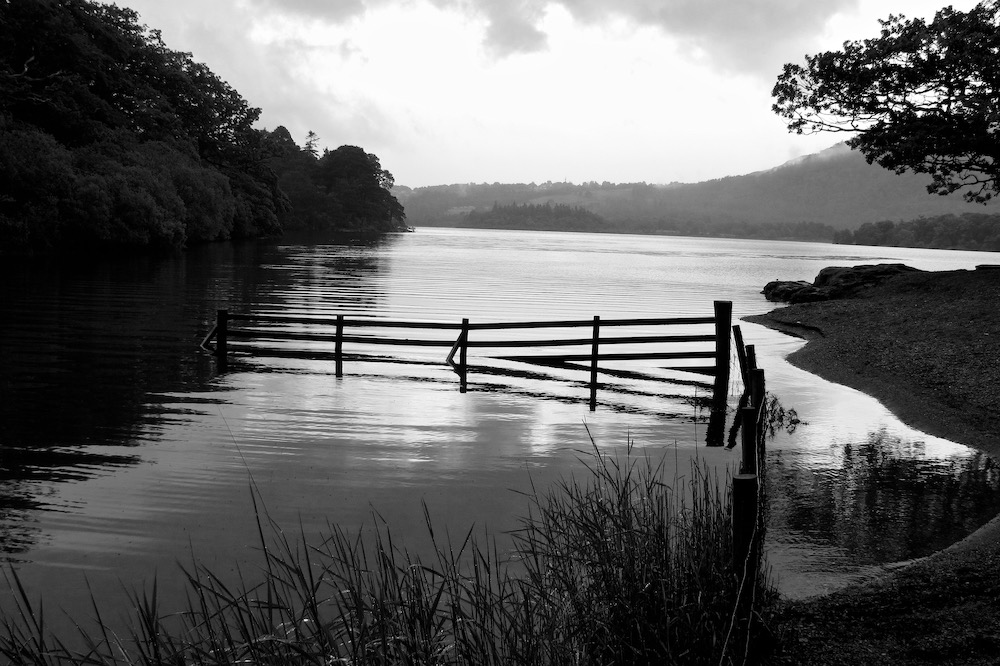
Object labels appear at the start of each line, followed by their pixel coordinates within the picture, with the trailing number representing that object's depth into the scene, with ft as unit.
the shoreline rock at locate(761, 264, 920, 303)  135.58
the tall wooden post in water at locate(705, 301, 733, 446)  54.53
